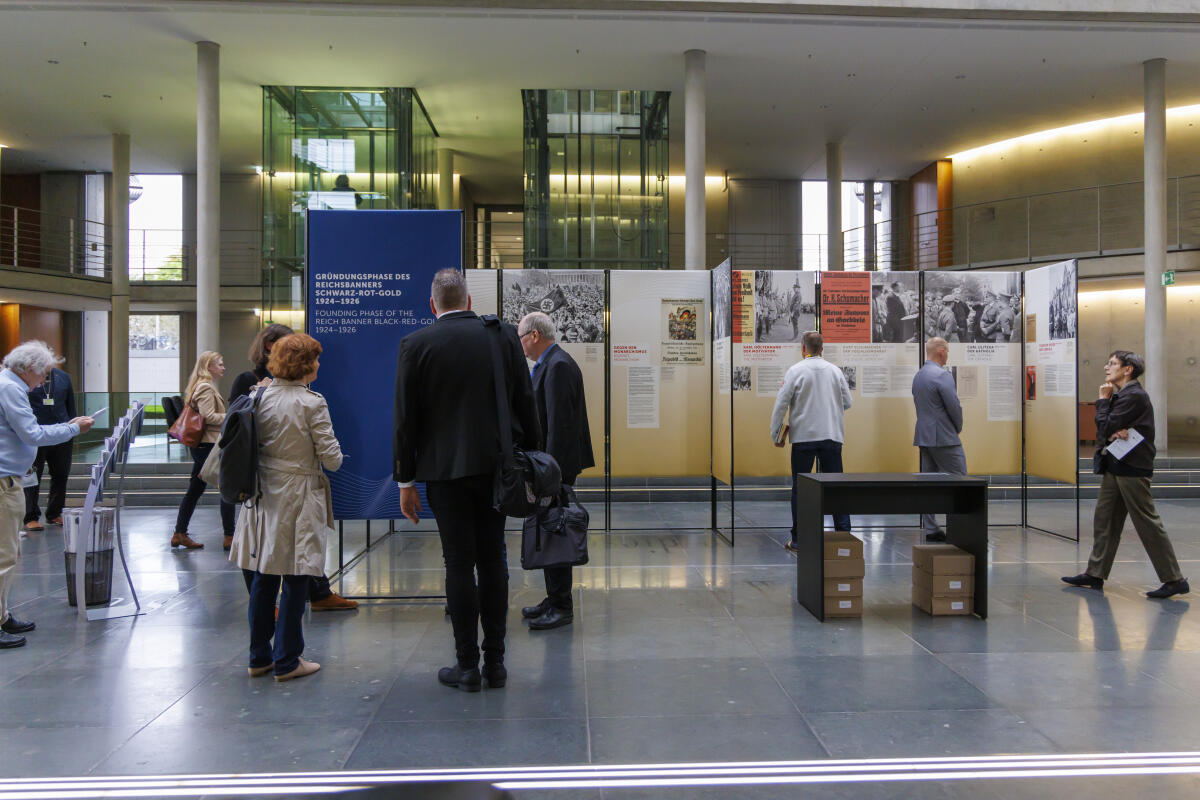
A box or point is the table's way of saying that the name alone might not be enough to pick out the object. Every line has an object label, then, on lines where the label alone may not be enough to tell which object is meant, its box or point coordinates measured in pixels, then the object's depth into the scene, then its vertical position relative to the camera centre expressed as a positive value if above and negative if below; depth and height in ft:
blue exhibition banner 15.96 +1.89
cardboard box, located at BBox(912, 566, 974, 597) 15.17 -3.82
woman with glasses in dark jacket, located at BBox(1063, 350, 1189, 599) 16.22 -1.78
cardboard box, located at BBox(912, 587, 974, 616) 15.21 -4.23
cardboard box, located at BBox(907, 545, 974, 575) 15.15 -3.36
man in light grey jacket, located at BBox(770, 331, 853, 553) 21.33 -0.56
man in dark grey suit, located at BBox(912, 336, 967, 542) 21.75 -0.75
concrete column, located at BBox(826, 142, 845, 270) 56.80 +14.09
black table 15.02 -2.30
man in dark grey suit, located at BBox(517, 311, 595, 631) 14.52 -0.43
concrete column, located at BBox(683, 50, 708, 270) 39.99 +12.24
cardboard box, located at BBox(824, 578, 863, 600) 15.03 -3.80
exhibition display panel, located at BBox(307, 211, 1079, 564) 23.67 +1.05
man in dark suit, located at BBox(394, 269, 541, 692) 11.00 -0.73
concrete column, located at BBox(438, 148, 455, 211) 59.11 +16.36
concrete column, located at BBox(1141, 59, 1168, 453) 40.01 +8.15
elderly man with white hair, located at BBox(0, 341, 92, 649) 13.34 -0.86
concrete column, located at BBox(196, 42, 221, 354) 39.11 +10.06
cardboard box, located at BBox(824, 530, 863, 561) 14.98 -3.02
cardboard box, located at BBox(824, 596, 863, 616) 15.08 -4.19
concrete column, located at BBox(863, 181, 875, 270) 66.95 +14.01
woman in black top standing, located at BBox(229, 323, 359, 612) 14.11 +0.26
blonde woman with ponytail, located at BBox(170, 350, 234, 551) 20.04 -0.55
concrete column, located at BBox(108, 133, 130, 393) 54.19 +9.12
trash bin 15.28 -3.11
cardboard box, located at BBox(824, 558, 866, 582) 14.98 -3.41
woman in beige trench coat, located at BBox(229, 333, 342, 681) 11.66 -1.77
